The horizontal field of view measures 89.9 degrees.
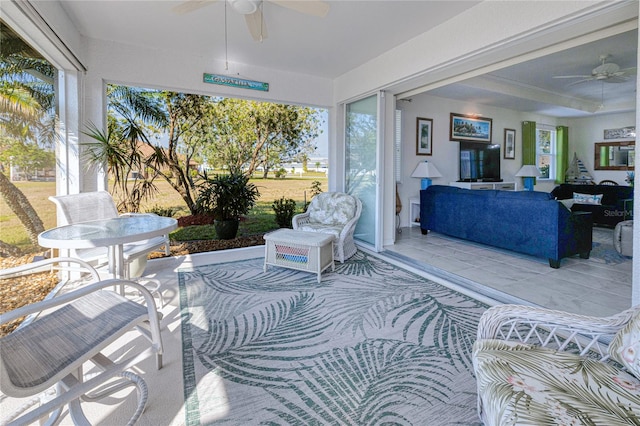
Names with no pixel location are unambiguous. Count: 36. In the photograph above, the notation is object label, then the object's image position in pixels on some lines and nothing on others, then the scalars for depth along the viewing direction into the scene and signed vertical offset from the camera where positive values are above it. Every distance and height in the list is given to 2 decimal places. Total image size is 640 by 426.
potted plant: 4.82 +0.03
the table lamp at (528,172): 7.20 +0.63
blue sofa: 3.61 -0.28
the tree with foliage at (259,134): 6.02 +1.31
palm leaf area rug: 1.59 -0.99
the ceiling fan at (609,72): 4.47 +1.80
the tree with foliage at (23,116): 2.44 +0.71
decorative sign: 4.29 +1.64
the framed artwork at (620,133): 7.68 +1.65
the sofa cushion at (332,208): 4.50 -0.12
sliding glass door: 4.60 +0.59
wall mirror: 7.71 +1.10
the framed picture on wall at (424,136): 6.20 +1.26
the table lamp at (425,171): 5.95 +0.54
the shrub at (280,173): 6.58 +0.56
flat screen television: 6.78 +0.80
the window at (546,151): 8.23 +1.28
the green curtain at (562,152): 8.47 +1.27
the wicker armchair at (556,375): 0.99 -0.64
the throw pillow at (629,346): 1.14 -0.55
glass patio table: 1.93 -0.22
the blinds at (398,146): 5.72 +0.98
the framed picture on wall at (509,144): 7.47 +1.31
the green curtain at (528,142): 7.71 +1.39
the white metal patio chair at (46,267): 1.71 -0.39
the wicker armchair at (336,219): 4.14 -0.27
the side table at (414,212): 6.29 -0.25
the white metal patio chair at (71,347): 1.18 -0.62
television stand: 6.41 +0.31
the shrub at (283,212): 5.91 -0.22
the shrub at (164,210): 5.34 -0.17
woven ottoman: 3.51 -0.57
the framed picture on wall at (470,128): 6.66 +1.54
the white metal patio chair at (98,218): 2.70 -0.18
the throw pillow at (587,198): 6.17 +0.04
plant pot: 5.04 -0.44
